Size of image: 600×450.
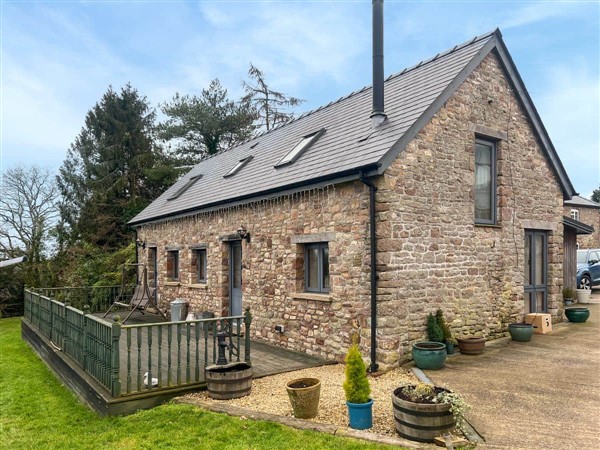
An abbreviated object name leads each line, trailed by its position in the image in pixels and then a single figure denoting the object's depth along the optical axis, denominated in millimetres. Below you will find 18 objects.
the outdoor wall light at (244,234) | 10773
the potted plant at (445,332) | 8117
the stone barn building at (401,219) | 7734
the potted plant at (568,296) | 13570
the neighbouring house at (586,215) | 29541
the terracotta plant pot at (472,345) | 8234
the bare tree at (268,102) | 30672
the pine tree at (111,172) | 25656
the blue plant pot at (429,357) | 7301
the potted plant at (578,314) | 11273
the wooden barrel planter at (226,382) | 6219
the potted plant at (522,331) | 9258
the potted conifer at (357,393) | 5039
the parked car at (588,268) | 18297
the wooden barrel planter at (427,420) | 4594
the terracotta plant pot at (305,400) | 5355
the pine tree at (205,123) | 29531
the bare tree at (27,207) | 24828
